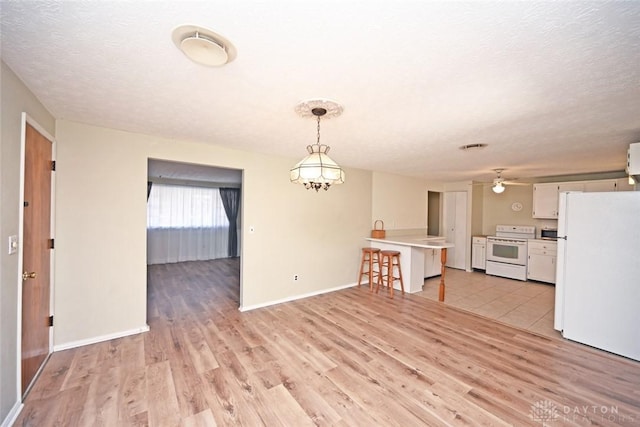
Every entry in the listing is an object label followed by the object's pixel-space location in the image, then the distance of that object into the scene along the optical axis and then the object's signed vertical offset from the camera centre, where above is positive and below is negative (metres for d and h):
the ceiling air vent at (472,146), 3.35 +0.90
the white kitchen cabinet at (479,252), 6.33 -0.92
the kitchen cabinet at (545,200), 5.56 +0.36
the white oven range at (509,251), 5.73 -0.81
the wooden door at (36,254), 2.05 -0.42
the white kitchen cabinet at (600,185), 4.89 +0.62
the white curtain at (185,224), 7.12 -0.45
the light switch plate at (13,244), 1.75 -0.27
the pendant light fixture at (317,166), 2.09 +0.38
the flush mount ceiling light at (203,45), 1.30 +0.87
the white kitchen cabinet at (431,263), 5.69 -1.09
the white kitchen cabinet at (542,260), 5.34 -0.93
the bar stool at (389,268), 4.69 -1.03
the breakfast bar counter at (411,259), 4.76 -0.85
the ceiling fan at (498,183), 5.12 +0.64
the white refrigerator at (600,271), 2.67 -0.59
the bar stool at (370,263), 4.88 -1.01
